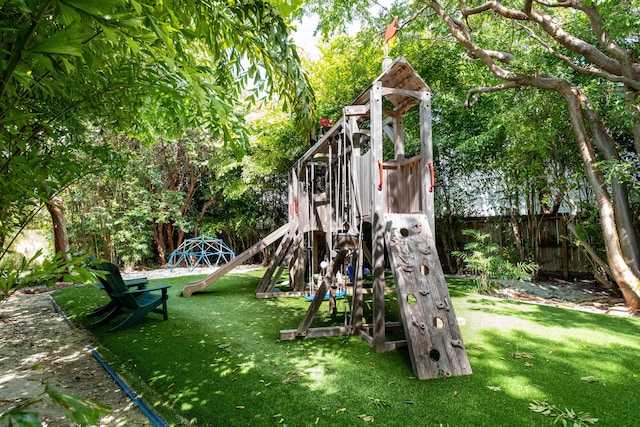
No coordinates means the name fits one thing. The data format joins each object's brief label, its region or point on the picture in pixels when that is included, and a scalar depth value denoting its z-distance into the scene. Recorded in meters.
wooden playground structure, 3.21
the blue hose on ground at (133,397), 2.35
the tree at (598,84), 5.00
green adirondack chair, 4.37
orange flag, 4.27
